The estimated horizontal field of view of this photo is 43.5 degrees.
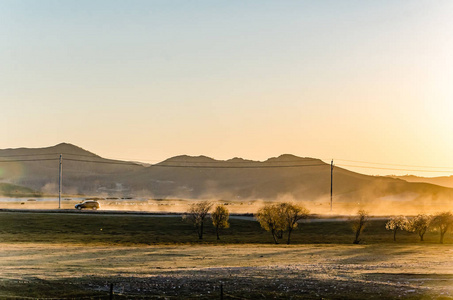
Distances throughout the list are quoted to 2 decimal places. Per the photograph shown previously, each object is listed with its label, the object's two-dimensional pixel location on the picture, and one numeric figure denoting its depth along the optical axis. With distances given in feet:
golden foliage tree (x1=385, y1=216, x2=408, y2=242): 332.47
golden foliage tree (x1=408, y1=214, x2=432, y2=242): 325.21
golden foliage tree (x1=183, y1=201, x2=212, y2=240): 321.11
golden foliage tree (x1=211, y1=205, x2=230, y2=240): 317.63
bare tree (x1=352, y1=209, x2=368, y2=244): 308.81
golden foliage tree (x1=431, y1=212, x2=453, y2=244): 329.70
